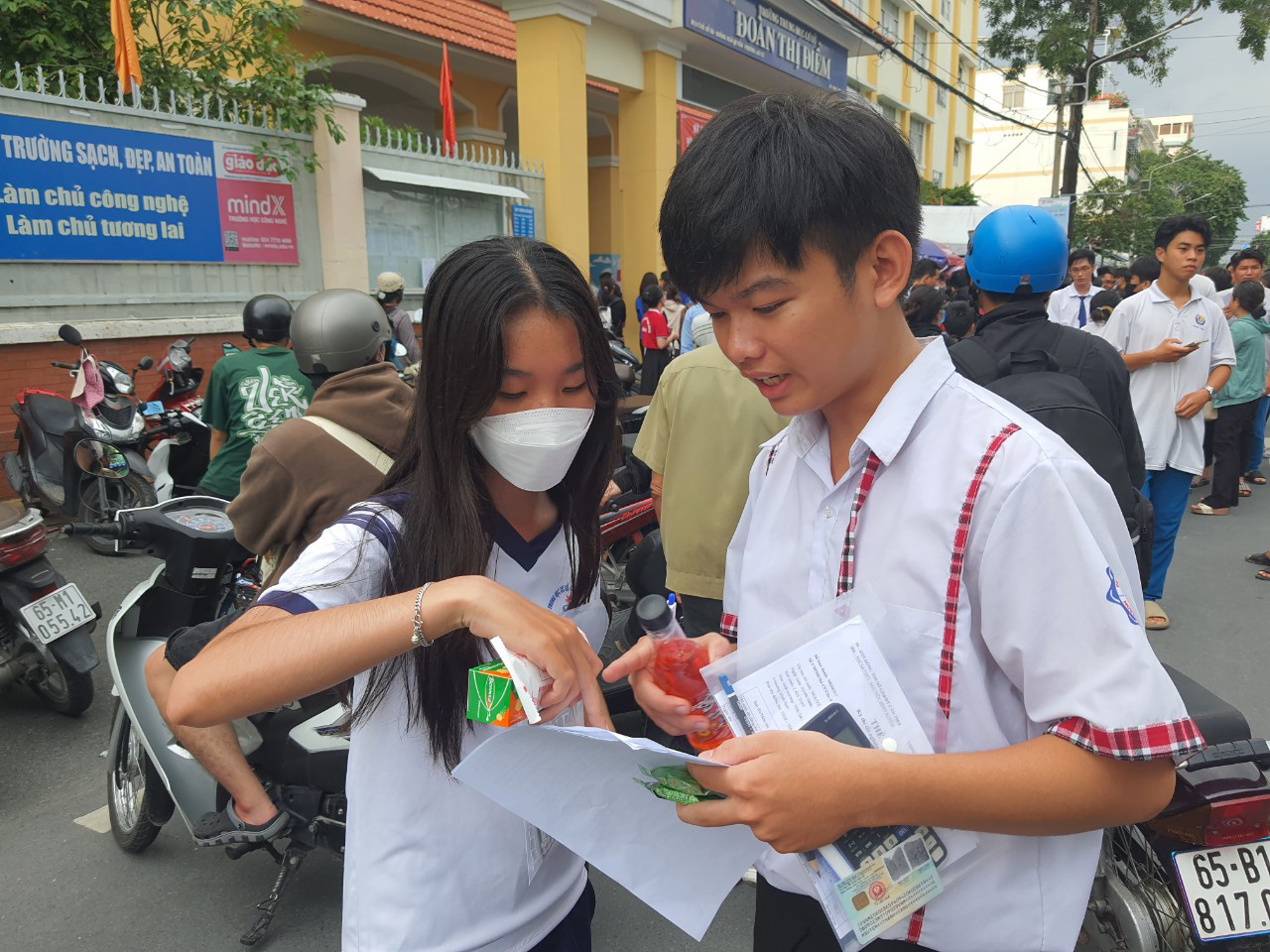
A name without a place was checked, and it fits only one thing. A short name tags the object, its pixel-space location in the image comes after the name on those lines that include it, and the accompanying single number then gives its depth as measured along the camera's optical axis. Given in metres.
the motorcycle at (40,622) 3.51
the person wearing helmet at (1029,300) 3.06
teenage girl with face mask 1.27
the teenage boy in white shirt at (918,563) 0.88
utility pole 19.34
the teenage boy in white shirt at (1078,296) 8.01
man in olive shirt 3.03
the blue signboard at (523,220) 10.77
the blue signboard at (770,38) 13.45
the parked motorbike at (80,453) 5.70
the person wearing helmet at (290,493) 2.41
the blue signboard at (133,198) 6.13
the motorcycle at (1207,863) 1.92
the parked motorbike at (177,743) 2.45
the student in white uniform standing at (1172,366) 4.85
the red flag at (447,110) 10.22
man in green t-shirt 3.96
